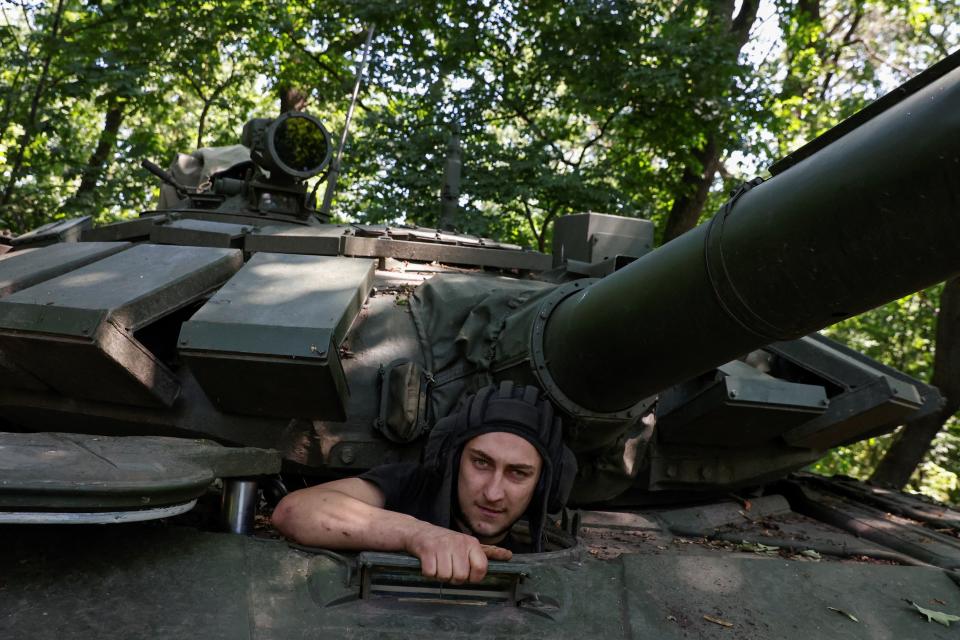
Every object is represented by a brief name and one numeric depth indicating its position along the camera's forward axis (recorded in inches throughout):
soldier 118.9
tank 96.0
